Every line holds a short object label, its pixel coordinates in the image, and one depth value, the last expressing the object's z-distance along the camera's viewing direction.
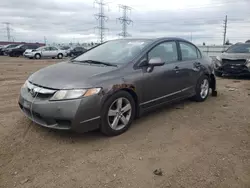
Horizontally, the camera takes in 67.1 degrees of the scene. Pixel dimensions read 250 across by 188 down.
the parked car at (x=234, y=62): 7.14
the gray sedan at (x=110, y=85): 2.52
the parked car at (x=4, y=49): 23.41
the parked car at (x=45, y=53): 19.86
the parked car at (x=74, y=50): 23.77
